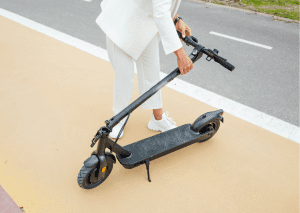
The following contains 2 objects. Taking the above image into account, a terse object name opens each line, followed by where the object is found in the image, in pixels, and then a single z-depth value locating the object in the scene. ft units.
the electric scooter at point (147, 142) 6.24
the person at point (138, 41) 5.84
